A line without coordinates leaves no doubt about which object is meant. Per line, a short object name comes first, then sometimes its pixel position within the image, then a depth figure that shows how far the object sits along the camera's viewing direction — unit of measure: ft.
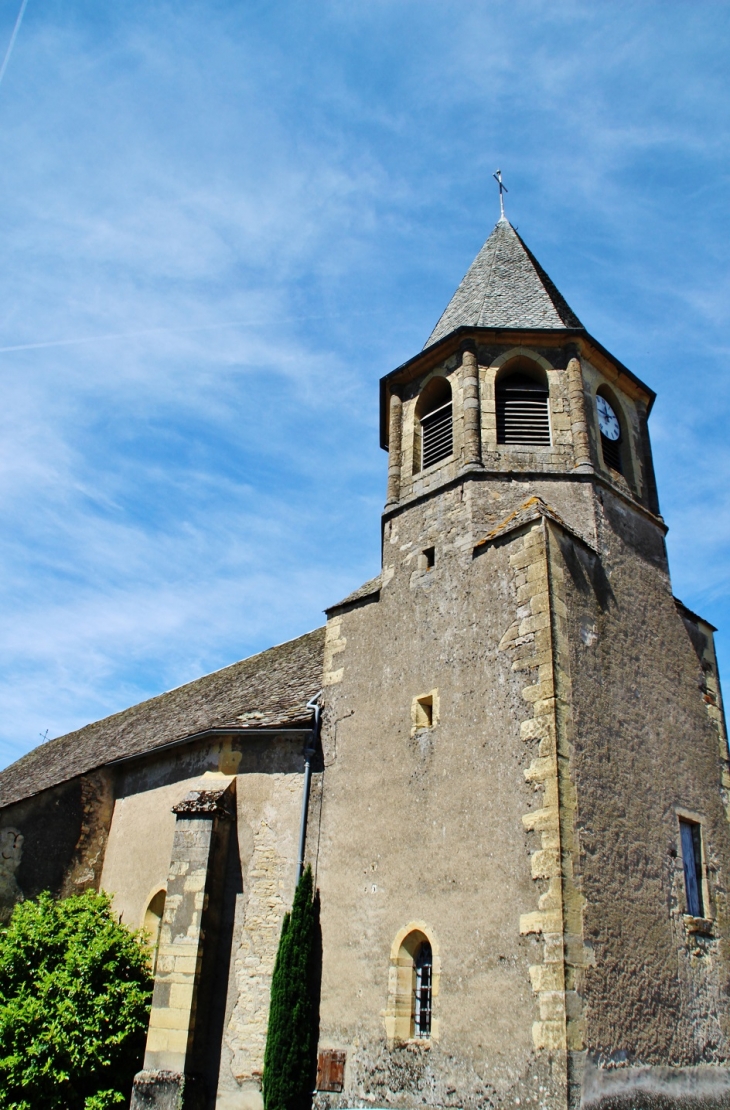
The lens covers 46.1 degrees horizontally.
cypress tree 34.09
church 29.73
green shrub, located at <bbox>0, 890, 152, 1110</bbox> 36.86
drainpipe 39.75
